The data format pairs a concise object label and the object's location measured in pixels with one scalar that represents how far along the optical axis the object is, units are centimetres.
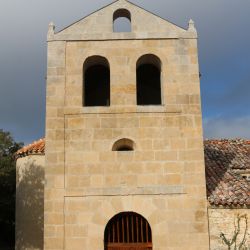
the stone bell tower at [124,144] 1229
